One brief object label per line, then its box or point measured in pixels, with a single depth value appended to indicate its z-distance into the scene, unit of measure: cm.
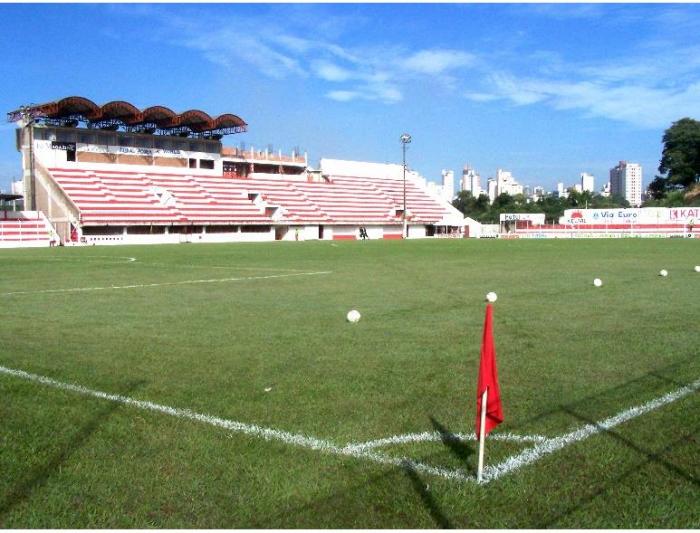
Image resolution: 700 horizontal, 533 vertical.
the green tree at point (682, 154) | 11362
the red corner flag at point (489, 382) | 443
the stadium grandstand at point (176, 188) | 6669
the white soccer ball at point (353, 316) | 1162
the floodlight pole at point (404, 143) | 8281
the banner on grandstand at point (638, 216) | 7744
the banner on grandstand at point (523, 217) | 9688
